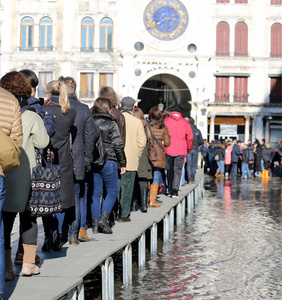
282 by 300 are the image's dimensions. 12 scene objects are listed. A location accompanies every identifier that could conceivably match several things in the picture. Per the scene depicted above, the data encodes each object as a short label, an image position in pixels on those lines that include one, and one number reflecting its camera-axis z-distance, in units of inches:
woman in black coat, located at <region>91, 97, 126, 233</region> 334.3
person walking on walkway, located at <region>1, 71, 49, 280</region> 221.3
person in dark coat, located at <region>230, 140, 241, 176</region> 1167.6
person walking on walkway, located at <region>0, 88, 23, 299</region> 191.0
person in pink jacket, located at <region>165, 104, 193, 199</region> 530.1
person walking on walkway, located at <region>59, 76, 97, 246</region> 292.2
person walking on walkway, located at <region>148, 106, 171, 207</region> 484.4
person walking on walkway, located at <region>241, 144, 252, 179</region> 1125.1
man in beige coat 378.3
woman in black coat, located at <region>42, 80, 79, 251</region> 271.9
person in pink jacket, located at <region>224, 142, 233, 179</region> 1164.5
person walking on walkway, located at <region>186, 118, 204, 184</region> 672.4
